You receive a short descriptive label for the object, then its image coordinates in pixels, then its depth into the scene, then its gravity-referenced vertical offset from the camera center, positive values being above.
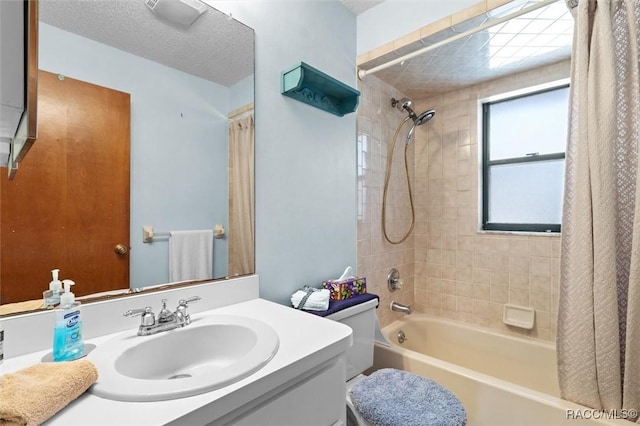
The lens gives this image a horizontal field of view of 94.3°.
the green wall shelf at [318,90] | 1.32 +0.61
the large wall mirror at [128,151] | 0.82 +0.20
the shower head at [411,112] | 2.05 +0.70
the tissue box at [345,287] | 1.42 -0.37
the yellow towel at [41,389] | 0.47 -0.32
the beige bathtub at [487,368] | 1.21 -0.84
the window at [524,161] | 1.91 +0.35
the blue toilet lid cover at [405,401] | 0.98 -0.68
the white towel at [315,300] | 1.26 -0.38
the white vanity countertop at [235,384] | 0.52 -0.36
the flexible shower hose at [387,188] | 2.03 +0.17
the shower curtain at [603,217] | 1.11 -0.02
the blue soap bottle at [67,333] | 0.70 -0.29
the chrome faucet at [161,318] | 0.88 -0.33
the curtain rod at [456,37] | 1.20 +0.82
